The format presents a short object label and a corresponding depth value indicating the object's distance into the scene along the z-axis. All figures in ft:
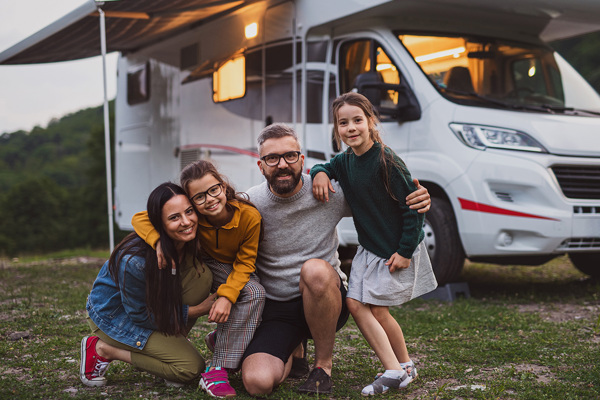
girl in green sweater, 10.11
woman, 9.92
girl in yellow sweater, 10.10
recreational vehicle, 16.29
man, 10.13
